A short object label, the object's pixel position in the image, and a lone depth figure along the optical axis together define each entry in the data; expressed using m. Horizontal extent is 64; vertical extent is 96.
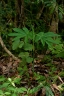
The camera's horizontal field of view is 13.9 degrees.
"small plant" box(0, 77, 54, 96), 2.75
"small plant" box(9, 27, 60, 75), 3.28
